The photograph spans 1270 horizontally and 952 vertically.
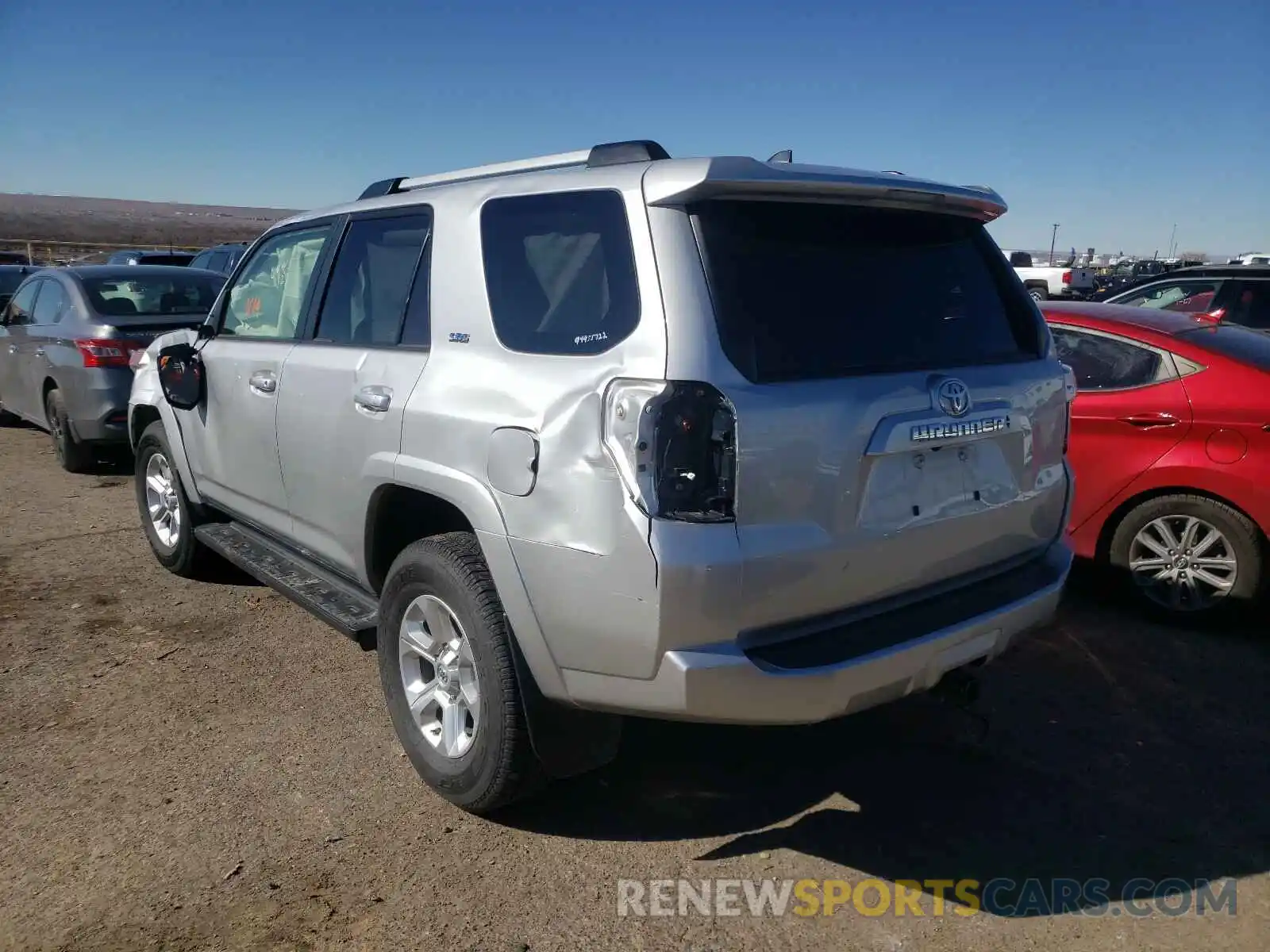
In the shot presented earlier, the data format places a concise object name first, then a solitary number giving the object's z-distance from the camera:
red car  4.59
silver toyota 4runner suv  2.51
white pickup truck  30.14
